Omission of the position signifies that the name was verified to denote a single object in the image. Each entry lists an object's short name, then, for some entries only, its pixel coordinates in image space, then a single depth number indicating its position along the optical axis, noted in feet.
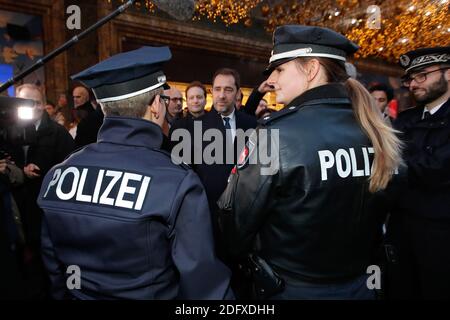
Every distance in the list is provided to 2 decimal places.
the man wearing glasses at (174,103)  13.26
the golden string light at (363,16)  22.67
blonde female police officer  4.27
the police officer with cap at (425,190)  7.82
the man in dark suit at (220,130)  8.93
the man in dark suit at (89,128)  9.66
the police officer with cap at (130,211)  3.80
